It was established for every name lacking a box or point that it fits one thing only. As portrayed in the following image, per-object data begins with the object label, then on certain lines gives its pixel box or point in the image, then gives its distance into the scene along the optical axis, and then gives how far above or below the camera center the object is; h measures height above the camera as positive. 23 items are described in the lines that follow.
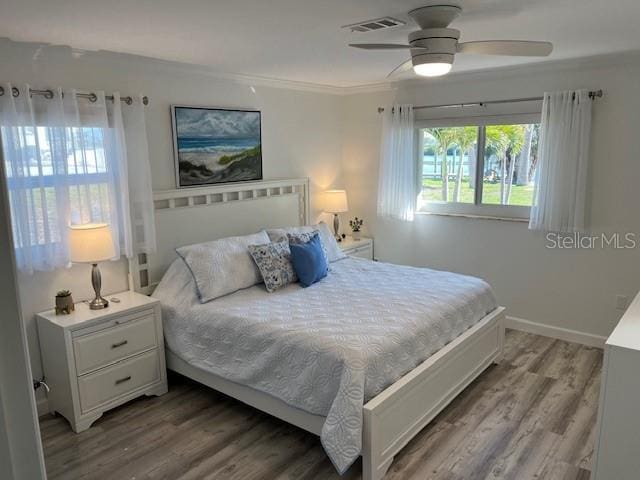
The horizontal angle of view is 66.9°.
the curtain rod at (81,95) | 2.84 +0.44
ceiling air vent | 2.47 +0.71
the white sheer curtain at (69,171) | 2.86 -0.04
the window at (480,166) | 4.35 -0.05
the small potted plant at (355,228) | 5.36 -0.72
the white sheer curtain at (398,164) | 4.88 -0.03
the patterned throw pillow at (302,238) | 3.87 -0.61
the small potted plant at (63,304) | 3.06 -0.87
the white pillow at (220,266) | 3.39 -0.74
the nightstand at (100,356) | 2.94 -1.21
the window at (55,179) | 2.86 -0.08
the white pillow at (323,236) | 4.20 -0.64
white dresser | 1.99 -1.05
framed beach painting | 3.84 +0.15
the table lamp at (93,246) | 3.02 -0.50
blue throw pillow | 3.69 -0.76
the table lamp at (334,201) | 5.09 -0.41
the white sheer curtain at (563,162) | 3.88 -0.02
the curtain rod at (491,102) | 3.81 +0.52
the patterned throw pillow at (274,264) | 3.58 -0.76
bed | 2.48 -1.06
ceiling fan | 2.36 +0.57
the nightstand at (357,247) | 5.02 -0.89
